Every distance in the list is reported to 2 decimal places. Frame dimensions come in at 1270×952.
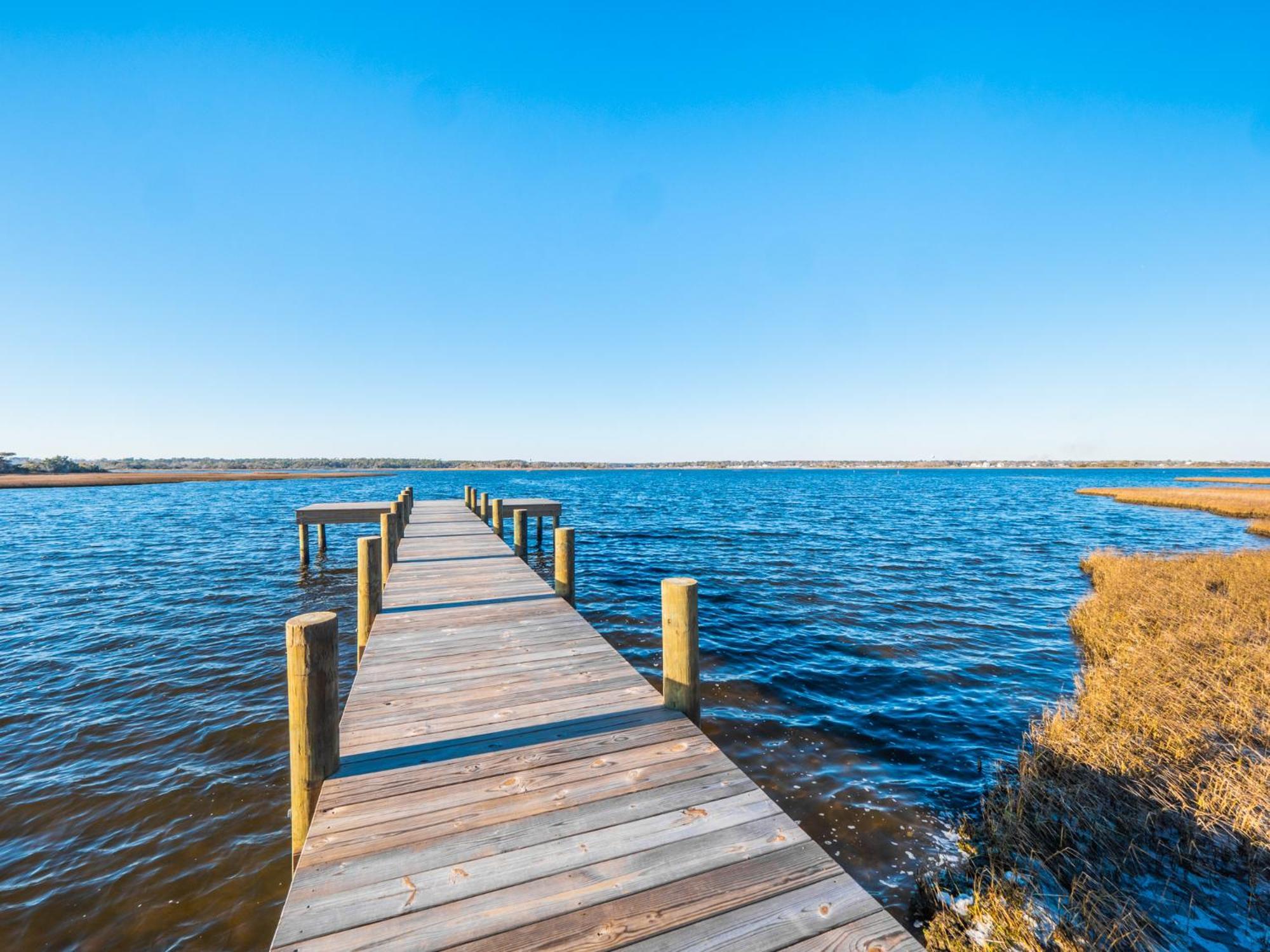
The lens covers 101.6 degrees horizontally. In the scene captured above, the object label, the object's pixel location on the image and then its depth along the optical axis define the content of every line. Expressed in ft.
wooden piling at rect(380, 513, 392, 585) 33.65
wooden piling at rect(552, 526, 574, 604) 29.04
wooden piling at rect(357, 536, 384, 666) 22.75
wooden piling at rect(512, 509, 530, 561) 41.14
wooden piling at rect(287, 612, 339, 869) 10.80
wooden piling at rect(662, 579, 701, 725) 14.49
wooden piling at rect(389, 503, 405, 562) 40.08
